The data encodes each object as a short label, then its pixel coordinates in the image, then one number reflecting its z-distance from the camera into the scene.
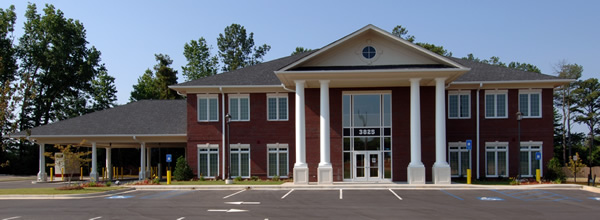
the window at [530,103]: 31.45
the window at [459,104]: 31.81
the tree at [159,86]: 64.81
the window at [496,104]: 31.62
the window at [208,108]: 33.22
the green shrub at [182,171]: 32.53
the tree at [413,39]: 58.07
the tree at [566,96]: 63.81
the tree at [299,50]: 67.35
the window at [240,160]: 33.06
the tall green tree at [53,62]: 58.06
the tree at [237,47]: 72.19
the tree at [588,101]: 65.78
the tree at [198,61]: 70.06
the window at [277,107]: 32.84
